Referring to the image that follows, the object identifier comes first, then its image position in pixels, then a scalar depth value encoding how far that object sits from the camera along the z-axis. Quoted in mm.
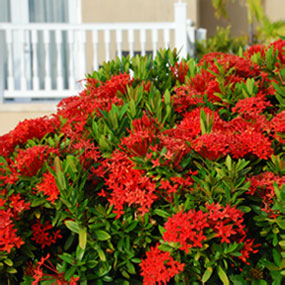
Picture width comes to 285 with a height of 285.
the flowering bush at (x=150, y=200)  2025
